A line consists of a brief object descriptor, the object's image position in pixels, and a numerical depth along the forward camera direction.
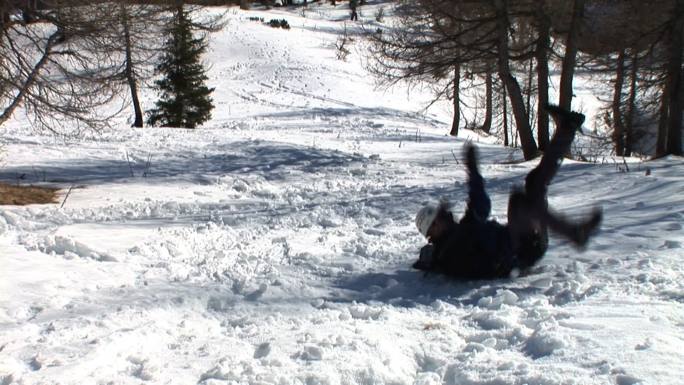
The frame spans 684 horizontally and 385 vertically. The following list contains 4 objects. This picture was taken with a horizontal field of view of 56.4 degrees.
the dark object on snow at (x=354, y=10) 52.38
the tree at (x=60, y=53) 7.18
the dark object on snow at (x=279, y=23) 44.59
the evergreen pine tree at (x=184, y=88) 22.56
